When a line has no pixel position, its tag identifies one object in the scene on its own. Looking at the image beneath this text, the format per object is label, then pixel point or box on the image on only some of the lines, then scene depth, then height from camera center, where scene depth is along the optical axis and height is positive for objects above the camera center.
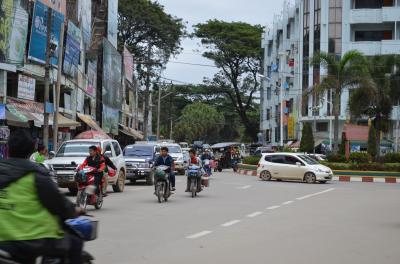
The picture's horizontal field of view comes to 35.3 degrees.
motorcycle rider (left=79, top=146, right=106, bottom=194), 15.04 -0.37
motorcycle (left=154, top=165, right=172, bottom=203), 17.92 -0.99
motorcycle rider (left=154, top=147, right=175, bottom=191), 18.39 -0.36
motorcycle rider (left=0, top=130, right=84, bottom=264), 4.46 -0.46
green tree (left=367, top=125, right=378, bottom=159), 42.69 +0.73
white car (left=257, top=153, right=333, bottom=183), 30.66 -0.84
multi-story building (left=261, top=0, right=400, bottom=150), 57.88 +11.15
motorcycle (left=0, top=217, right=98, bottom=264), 4.77 -0.67
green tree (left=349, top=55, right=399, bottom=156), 40.50 +3.66
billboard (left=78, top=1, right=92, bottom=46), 41.65 +8.81
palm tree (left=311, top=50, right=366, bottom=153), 38.97 +4.91
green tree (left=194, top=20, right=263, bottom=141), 70.25 +10.89
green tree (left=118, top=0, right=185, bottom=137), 58.12 +11.00
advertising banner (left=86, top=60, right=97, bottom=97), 44.78 +5.07
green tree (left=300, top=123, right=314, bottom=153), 48.66 +0.97
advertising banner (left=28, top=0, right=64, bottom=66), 30.83 +5.81
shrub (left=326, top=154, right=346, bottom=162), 38.19 -0.36
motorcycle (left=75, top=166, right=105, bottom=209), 14.39 -0.86
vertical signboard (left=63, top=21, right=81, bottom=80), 37.27 +5.86
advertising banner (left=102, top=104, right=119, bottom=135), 48.52 +2.28
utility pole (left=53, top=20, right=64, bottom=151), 28.38 +1.84
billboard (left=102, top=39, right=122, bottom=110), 47.81 +5.78
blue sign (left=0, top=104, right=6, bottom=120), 26.23 +1.41
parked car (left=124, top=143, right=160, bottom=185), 26.72 -0.66
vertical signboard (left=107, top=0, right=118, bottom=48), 49.59 +10.25
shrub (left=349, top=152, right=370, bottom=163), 37.34 -0.27
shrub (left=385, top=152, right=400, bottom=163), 39.28 -0.30
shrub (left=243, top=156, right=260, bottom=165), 41.91 -0.64
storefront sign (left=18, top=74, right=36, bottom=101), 30.38 +2.91
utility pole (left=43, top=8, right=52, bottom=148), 26.77 +2.94
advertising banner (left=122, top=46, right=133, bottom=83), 55.00 +7.65
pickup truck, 19.48 -0.40
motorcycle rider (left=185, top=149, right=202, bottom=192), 20.36 -0.35
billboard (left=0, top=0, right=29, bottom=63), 27.41 +5.26
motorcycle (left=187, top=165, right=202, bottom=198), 20.06 -0.96
